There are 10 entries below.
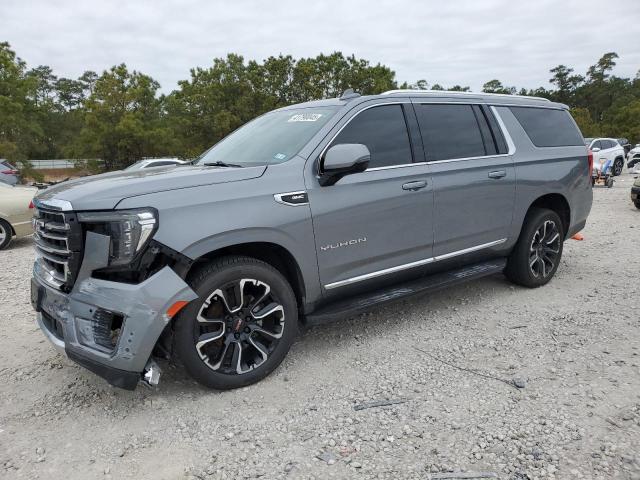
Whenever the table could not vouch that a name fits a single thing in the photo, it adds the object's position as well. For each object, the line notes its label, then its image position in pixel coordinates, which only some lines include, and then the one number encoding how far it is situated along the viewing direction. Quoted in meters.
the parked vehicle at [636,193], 10.59
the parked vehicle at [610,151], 20.22
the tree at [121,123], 29.50
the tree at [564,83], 71.12
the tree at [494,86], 74.64
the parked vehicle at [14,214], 8.07
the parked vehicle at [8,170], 13.21
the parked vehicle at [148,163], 13.29
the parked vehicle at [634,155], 19.96
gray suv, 2.71
